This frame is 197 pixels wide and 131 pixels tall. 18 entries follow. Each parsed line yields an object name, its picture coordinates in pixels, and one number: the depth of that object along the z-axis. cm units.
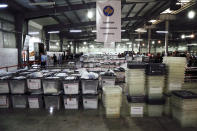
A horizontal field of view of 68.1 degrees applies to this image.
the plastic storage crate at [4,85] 455
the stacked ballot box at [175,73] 399
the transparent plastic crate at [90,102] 439
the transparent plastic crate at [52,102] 438
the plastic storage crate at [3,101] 454
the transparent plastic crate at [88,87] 439
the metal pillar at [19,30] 1164
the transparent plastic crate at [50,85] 441
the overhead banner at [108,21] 428
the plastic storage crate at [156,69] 395
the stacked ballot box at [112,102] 388
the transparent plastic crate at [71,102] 436
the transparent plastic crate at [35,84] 454
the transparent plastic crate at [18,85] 452
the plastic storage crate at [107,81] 533
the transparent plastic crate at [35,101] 445
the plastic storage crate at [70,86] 435
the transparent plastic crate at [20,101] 455
